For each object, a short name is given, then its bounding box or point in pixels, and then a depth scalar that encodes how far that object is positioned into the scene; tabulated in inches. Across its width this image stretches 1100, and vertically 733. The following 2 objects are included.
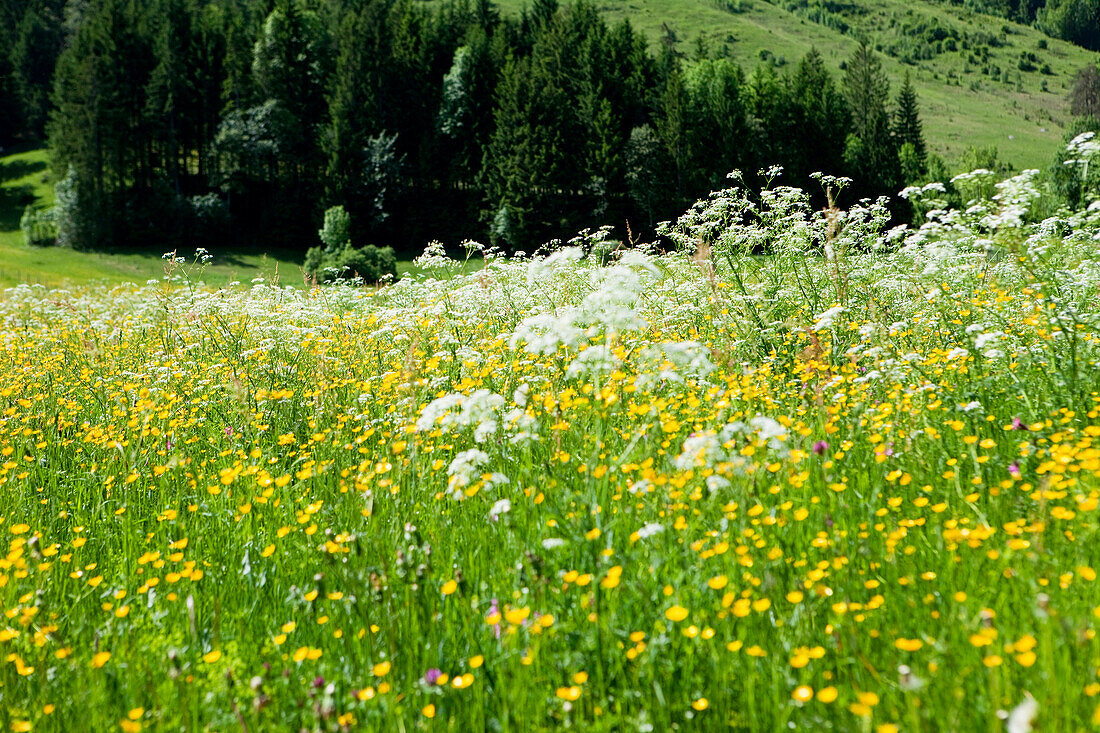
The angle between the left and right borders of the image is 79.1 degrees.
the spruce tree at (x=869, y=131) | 2605.8
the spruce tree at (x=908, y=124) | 3154.5
